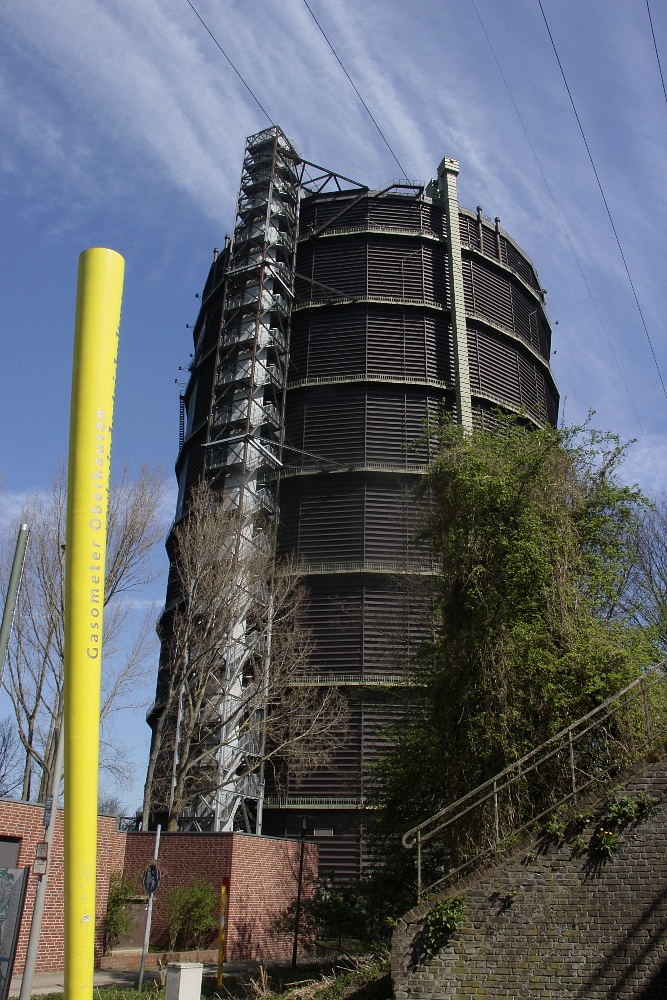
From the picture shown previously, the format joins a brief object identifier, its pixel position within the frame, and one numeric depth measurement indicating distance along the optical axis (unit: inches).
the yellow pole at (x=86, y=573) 247.4
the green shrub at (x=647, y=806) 328.2
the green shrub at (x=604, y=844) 327.0
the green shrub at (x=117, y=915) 609.6
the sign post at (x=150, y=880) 457.7
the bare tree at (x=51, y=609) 708.0
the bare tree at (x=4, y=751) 1987.0
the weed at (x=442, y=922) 333.1
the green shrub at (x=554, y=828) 336.5
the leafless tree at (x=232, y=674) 737.6
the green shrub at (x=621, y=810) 328.5
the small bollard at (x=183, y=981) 389.1
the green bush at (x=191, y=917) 606.2
